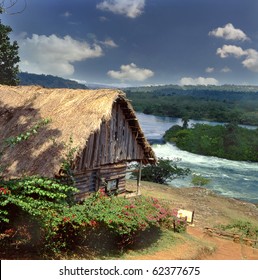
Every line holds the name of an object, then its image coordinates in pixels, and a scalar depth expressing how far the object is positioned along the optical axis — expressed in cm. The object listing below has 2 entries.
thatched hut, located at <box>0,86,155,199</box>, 1346
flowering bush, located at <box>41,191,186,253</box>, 995
